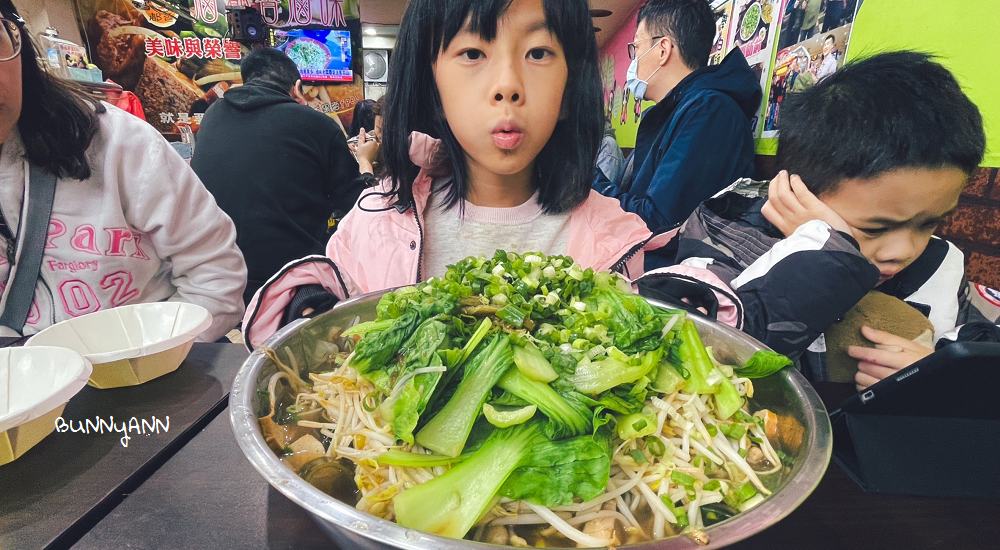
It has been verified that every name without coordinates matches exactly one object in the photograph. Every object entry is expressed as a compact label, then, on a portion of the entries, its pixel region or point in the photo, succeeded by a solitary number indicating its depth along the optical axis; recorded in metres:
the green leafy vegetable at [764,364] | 0.36
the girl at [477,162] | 0.47
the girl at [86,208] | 0.60
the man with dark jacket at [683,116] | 0.91
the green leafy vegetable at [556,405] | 0.30
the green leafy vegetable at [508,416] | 0.30
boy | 0.49
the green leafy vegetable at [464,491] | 0.27
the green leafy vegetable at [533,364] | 0.32
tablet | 0.33
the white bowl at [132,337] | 0.44
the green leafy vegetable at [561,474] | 0.29
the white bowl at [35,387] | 0.36
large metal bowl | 0.23
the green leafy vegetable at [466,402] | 0.31
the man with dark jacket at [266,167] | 1.01
